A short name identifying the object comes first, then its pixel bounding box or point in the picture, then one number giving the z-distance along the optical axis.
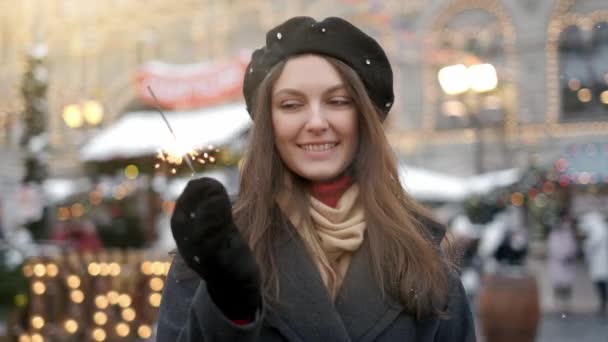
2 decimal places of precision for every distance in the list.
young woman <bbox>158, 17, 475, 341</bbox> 1.97
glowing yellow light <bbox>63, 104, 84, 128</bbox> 16.91
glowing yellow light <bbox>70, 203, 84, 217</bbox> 15.69
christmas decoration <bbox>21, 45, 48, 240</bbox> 9.59
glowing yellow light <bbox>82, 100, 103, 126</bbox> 17.31
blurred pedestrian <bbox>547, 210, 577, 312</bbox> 12.92
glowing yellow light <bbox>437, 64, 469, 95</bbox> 13.48
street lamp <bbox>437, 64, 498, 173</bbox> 13.34
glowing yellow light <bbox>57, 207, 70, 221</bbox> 16.75
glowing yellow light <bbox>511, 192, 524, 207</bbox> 10.76
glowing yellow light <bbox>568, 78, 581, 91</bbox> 20.38
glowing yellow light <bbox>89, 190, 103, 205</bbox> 16.41
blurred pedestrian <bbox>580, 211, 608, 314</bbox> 12.64
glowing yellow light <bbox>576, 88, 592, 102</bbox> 20.27
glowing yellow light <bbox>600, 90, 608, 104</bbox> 19.88
